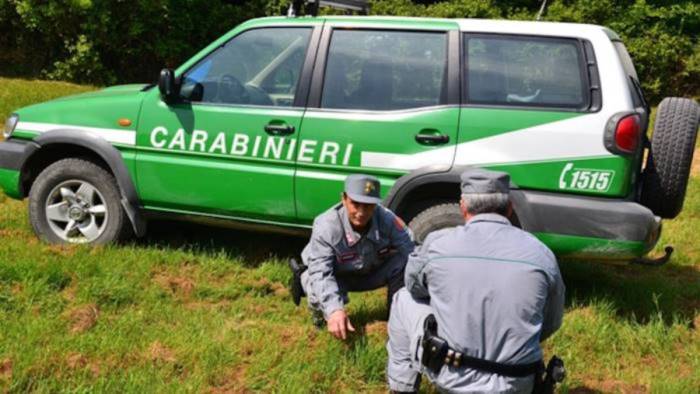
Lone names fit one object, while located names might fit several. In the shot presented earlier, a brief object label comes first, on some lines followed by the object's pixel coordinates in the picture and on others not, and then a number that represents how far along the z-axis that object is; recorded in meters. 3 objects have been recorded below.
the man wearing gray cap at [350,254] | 3.77
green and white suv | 4.24
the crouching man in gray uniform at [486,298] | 2.71
